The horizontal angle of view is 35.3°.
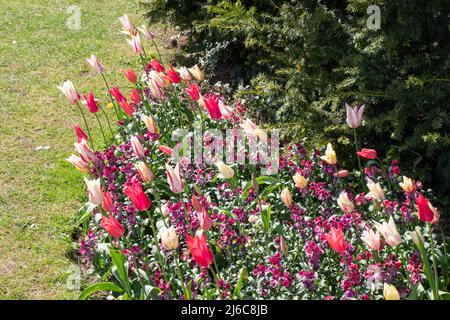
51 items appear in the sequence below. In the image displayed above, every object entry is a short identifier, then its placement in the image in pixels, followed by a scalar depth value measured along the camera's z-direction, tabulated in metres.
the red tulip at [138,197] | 3.25
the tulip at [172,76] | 4.66
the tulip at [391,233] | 3.06
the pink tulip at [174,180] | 3.33
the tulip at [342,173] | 3.88
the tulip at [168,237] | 3.17
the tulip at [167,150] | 4.00
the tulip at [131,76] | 4.88
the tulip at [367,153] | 3.72
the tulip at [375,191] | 3.41
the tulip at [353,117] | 3.78
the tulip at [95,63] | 4.87
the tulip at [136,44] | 5.04
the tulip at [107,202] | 3.45
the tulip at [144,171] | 3.57
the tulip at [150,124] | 4.30
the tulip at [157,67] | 5.00
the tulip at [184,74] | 4.80
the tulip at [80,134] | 4.23
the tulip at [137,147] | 3.93
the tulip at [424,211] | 2.99
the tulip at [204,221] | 3.28
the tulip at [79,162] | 3.98
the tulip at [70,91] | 4.48
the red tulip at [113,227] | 3.26
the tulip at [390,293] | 2.83
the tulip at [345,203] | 3.36
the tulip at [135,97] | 4.95
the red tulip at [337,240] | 3.08
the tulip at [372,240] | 3.12
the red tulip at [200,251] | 2.93
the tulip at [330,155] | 3.74
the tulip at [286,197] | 3.60
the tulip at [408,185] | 3.51
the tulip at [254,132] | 3.88
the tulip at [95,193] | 3.43
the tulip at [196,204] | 3.48
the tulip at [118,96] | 4.73
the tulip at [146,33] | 5.16
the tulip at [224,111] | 4.12
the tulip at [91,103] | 4.51
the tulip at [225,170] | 3.62
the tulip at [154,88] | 4.63
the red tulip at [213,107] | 4.08
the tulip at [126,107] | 4.62
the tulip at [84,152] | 3.96
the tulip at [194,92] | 4.41
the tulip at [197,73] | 4.75
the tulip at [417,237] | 3.13
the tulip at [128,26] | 5.12
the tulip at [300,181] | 3.70
